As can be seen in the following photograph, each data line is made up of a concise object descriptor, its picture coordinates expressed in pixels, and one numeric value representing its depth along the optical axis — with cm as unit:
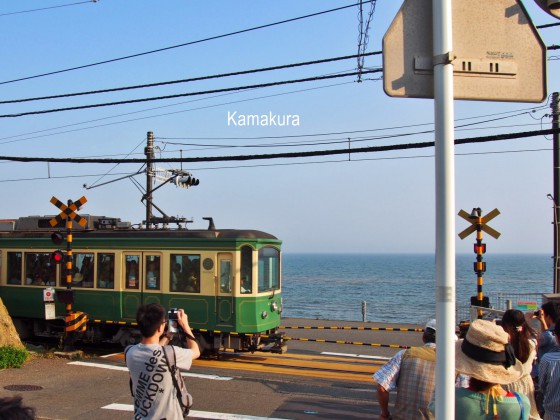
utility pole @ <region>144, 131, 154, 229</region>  2208
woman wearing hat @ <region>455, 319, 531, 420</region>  338
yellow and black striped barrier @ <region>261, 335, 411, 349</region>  1565
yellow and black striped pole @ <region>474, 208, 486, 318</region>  1516
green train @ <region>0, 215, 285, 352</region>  1389
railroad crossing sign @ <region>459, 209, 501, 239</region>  1516
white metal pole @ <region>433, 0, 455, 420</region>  258
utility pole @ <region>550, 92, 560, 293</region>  1705
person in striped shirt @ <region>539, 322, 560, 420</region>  454
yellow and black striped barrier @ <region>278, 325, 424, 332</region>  1916
